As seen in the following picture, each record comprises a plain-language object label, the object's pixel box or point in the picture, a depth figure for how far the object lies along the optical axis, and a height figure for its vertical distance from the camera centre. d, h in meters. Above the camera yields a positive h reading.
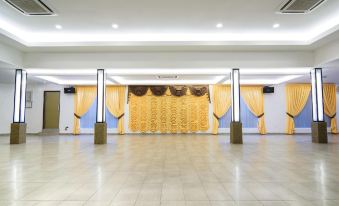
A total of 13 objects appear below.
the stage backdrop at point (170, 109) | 14.84 +0.14
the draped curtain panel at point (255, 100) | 14.82 +0.74
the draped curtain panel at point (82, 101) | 15.02 +0.72
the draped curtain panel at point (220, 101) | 14.73 +0.67
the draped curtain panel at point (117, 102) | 14.95 +0.65
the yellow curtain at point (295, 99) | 14.80 +0.80
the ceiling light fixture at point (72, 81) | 13.52 +1.97
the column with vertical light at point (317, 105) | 9.51 +0.25
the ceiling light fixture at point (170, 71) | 9.60 +1.83
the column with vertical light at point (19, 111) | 9.51 +0.04
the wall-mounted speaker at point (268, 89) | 14.88 +1.47
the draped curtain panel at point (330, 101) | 14.88 +0.65
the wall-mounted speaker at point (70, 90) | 15.04 +1.47
